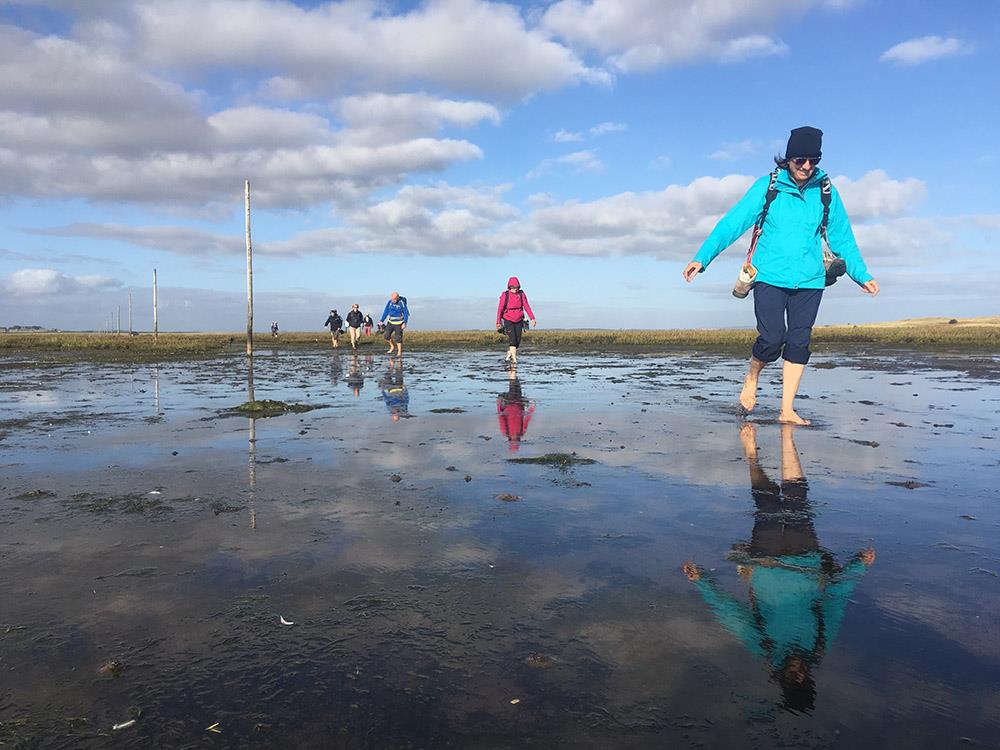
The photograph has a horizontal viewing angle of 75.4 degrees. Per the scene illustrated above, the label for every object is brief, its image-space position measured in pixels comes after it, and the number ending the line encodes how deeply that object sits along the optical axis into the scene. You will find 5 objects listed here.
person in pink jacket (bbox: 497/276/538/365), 18.80
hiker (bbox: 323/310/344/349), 36.81
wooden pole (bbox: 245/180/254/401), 24.27
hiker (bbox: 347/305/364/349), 32.69
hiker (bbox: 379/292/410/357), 25.30
